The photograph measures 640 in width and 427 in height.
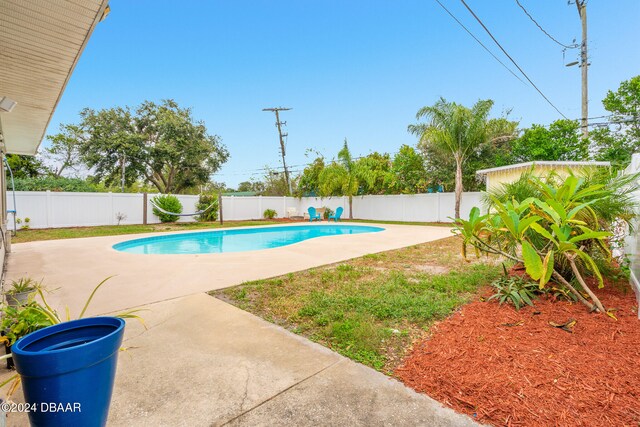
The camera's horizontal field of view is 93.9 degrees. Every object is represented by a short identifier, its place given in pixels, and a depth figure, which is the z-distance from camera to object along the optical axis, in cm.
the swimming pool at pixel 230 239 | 835
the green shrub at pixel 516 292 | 287
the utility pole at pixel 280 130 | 2429
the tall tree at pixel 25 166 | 1590
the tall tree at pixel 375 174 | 1708
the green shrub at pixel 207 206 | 1591
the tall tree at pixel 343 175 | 1708
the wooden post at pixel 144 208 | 1384
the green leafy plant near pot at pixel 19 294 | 286
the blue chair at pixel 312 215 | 1777
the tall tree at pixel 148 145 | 1797
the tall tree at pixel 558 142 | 1281
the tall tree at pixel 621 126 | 1357
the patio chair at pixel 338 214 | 1756
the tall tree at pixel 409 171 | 1631
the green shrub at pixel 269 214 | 1895
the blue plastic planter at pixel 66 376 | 103
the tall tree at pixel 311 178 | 1881
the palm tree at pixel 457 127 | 1248
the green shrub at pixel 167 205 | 1436
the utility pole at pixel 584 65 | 1284
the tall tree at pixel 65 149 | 1808
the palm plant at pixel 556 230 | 238
